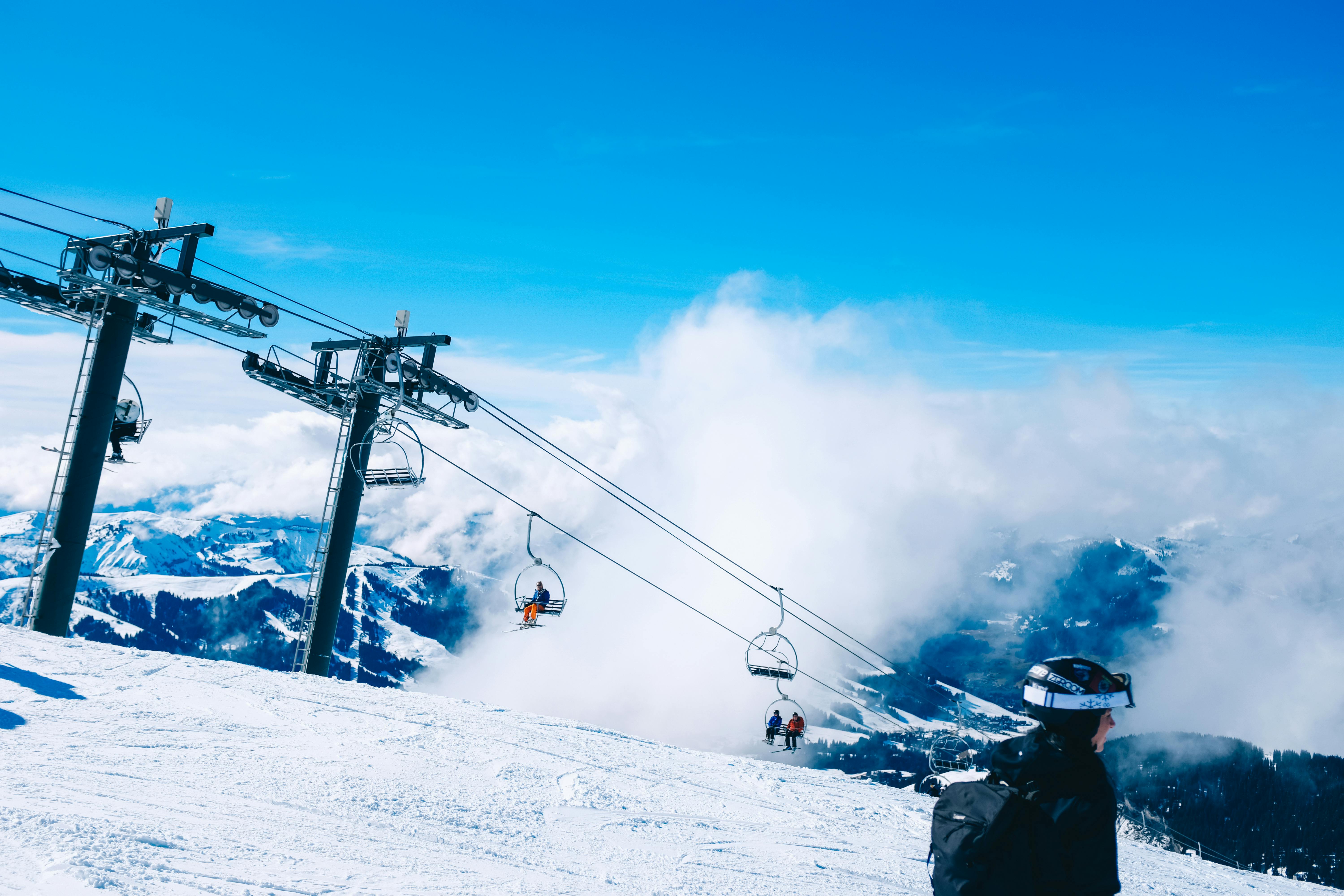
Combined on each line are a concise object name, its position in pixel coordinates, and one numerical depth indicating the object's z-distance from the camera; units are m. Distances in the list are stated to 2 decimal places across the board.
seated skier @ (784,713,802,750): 24.73
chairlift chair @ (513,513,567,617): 20.59
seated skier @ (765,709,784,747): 25.45
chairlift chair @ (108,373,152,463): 19.66
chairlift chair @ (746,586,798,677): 21.30
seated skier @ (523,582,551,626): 21.55
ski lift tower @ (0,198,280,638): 18.02
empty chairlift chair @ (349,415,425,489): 20.48
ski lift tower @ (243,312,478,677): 21.55
